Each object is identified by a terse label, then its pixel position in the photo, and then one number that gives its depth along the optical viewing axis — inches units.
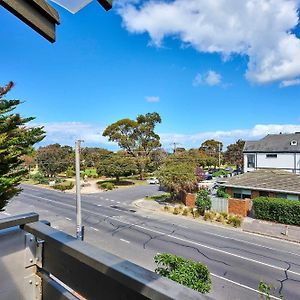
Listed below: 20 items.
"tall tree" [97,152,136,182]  1720.0
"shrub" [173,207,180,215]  970.7
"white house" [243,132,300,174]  1385.3
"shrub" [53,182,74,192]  1573.6
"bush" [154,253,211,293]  311.1
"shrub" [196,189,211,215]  955.3
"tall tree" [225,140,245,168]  2507.1
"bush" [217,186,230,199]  1023.6
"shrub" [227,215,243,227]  813.2
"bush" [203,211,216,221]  883.4
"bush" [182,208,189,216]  948.6
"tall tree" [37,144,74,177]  1957.4
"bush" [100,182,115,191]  1567.8
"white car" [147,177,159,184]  1828.0
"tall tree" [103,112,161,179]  1903.3
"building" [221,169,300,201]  912.3
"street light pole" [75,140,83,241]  564.4
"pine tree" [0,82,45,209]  367.2
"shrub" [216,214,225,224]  858.6
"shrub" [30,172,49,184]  1867.5
